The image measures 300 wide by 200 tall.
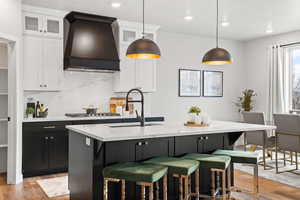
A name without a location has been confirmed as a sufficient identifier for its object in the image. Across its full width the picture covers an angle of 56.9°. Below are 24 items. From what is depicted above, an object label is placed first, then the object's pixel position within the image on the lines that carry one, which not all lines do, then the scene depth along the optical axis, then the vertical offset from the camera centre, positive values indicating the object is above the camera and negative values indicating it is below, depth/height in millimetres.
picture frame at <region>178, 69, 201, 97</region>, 6543 +443
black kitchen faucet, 3332 -230
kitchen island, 2699 -501
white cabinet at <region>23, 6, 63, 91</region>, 4590 +862
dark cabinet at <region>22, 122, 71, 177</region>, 4371 -776
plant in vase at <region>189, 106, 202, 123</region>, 3391 -170
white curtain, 6434 +475
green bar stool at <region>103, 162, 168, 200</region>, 2352 -633
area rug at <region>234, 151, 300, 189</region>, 4253 -1213
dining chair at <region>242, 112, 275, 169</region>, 4988 -633
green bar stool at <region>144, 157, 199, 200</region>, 2572 -611
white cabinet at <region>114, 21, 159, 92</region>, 5371 +678
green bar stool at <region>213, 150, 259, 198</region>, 3023 -625
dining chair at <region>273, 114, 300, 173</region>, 4516 -510
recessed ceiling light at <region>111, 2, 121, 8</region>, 4430 +1565
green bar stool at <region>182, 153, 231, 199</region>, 2785 -618
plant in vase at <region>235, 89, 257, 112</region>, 6965 +12
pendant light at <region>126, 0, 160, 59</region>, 3115 +596
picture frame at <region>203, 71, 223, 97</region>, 6918 +453
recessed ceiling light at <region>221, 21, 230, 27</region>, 5555 +1595
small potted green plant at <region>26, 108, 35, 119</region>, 4578 -203
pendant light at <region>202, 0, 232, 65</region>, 3493 +572
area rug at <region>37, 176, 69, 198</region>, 3676 -1224
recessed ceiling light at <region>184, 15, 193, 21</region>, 5153 +1584
